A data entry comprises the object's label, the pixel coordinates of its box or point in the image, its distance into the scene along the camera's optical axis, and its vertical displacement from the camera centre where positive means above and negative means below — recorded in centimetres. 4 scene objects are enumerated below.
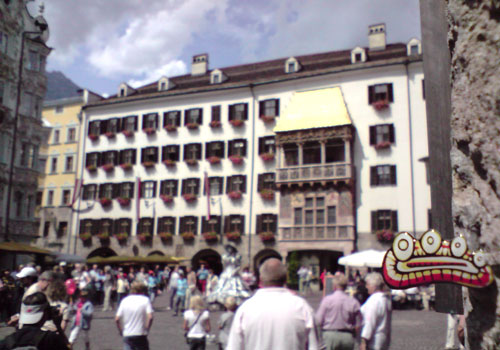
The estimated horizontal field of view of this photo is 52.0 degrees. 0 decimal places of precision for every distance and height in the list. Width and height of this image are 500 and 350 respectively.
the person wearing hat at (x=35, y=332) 408 -73
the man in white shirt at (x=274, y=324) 353 -54
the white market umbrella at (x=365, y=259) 2209 -47
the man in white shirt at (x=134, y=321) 708 -107
